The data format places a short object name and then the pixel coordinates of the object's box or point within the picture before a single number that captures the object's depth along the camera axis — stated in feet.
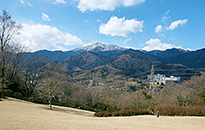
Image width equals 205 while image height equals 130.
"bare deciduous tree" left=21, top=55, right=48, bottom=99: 92.27
